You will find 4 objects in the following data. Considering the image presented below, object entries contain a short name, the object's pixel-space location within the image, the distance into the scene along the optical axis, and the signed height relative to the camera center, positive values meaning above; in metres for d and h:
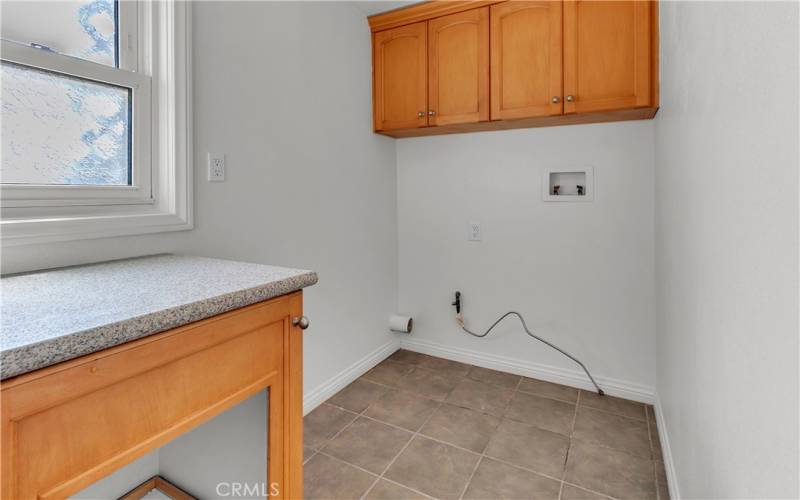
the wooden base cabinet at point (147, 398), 0.59 -0.29
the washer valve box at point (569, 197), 2.25 +0.32
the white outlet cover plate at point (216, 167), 1.56 +0.30
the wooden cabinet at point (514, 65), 1.89 +0.93
